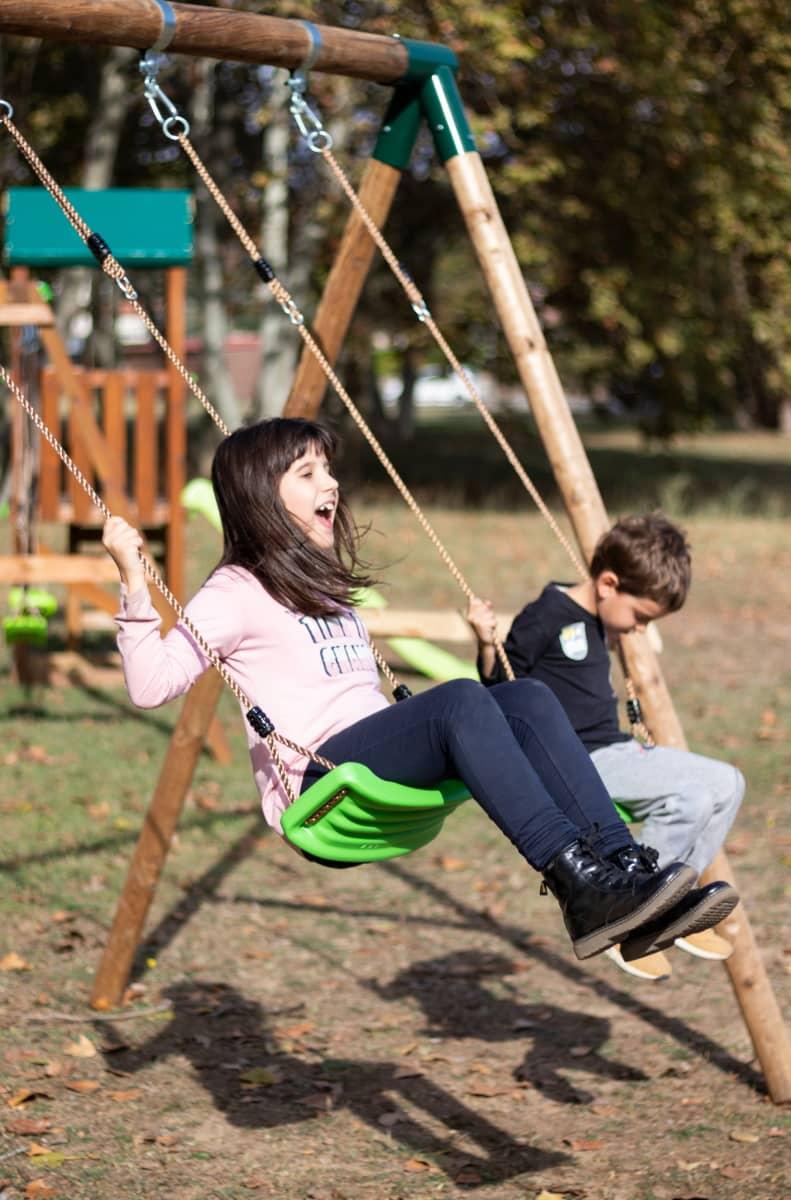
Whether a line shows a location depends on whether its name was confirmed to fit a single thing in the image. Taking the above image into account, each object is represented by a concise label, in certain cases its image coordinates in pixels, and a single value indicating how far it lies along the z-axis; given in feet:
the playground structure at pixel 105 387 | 53.17
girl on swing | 21.02
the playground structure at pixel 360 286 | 27.47
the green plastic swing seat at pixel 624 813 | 26.15
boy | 26.35
